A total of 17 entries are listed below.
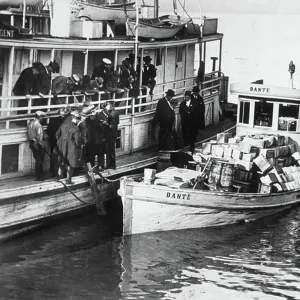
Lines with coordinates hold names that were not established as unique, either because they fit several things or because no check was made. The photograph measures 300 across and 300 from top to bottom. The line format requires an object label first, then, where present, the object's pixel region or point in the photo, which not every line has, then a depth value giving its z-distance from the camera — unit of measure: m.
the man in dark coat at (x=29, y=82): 18.52
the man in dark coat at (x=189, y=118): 23.06
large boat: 17.67
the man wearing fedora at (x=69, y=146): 18.08
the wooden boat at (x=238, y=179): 18.38
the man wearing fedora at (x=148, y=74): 22.92
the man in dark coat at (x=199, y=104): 23.62
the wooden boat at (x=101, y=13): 23.96
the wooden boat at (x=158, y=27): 22.81
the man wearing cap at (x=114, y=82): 20.72
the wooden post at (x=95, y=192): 19.23
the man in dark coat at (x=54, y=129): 18.62
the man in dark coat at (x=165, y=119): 22.14
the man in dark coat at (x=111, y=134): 19.59
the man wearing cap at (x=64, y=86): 19.20
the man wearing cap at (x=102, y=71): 20.84
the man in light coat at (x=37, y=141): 17.75
